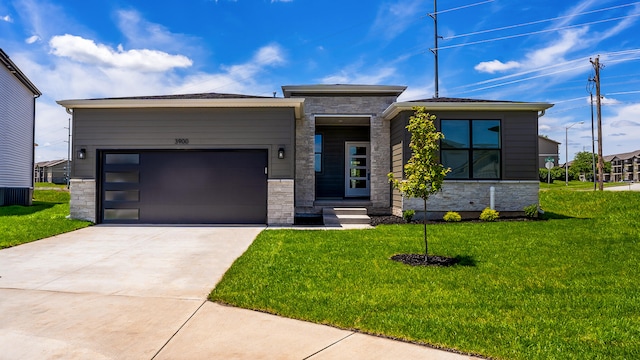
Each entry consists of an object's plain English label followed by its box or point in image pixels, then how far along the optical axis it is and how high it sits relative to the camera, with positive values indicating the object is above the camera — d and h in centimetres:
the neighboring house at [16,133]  1766 +242
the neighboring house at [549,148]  5586 +536
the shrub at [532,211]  1175 -84
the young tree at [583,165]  6098 +322
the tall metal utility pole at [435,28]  2523 +1021
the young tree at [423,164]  648 +33
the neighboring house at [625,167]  8306 +393
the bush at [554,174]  4556 +126
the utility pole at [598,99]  2673 +597
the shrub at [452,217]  1153 -101
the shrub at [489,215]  1144 -94
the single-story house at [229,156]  1146 +80
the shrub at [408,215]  1148 -95
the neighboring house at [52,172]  7300 +184
